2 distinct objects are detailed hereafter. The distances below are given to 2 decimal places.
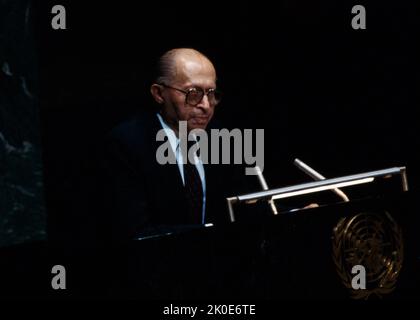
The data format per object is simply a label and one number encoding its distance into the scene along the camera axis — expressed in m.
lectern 6.07
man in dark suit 8.15
